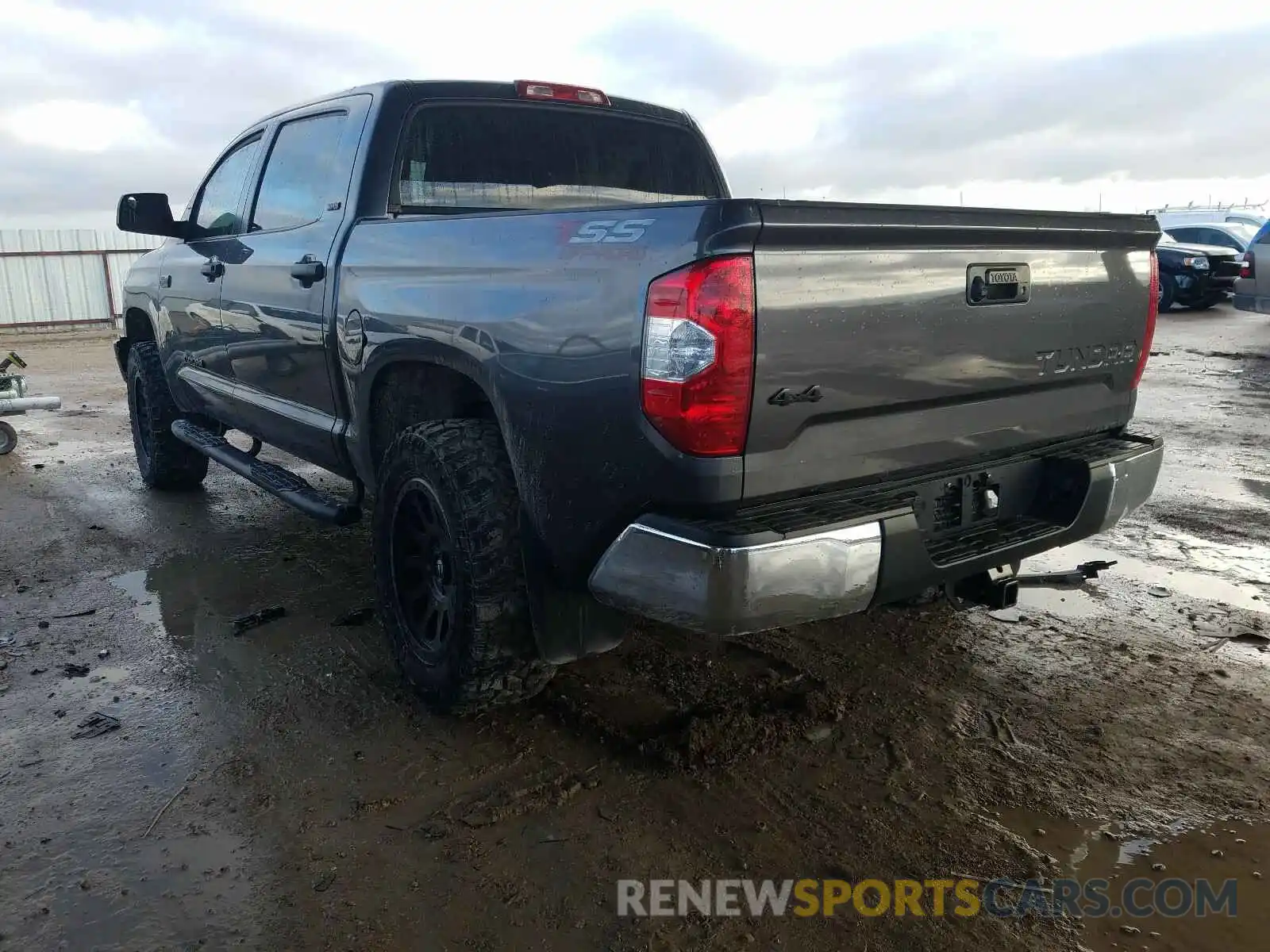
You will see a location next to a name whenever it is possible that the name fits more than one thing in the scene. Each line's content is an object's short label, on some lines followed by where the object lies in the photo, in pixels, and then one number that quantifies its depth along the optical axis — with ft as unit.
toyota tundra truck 7.17
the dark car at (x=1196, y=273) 50.57
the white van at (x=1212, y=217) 59.16
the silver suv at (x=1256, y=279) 36.65
